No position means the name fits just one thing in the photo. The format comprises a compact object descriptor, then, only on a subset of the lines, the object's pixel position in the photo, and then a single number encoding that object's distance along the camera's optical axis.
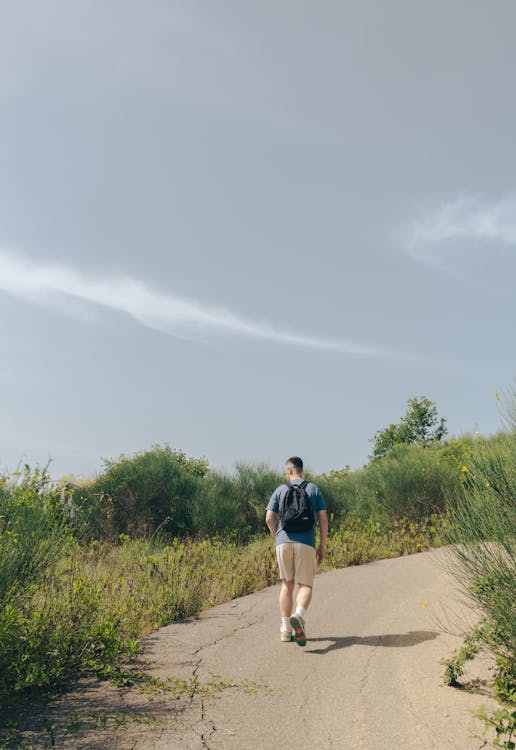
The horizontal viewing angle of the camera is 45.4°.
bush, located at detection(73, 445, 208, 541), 18.84
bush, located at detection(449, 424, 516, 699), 5.98
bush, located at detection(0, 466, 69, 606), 5.96
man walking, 7.68
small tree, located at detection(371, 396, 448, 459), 39.84
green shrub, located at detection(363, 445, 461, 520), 17.92
